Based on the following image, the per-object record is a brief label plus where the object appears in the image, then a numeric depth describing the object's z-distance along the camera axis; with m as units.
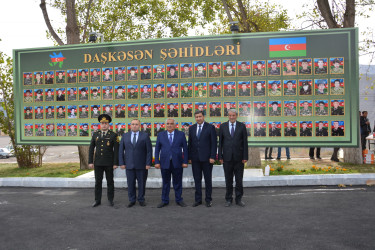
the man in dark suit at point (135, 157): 7.90
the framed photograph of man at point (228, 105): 9.50
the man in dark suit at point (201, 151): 7.75
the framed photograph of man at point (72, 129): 10.52
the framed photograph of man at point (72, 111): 10.50
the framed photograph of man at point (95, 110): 10.31
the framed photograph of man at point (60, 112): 10.61
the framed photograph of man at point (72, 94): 10.49
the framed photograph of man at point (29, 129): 10.96
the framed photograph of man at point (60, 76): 10.62
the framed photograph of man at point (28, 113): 10.94
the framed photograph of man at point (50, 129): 10.73
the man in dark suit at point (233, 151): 7.65
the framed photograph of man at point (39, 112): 10.82
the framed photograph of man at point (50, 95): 10.70
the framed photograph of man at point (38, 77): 10.83
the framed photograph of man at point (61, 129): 10.61
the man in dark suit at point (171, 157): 7.80
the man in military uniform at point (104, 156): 7.99
